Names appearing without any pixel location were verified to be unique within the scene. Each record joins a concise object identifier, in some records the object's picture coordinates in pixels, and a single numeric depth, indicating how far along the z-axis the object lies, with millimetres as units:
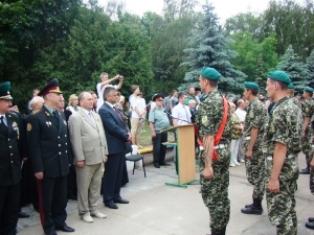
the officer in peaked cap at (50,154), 4320
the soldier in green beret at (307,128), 7645
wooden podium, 6617
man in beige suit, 4891
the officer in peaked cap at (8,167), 3951
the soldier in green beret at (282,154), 3488
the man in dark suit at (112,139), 5512
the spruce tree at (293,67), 23844
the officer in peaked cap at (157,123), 8367
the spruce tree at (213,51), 16781
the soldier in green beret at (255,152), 5297
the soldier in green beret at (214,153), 3805
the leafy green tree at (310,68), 26094
